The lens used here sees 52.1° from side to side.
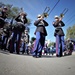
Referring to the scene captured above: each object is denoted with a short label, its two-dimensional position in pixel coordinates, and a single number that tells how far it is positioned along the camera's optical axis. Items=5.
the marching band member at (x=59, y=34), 3.41
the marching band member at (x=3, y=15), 3.62
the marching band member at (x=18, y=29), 3.56
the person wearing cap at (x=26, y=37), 4.97
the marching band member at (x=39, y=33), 3.07
